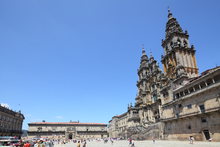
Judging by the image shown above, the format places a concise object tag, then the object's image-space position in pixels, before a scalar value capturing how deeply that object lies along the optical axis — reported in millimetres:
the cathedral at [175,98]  26031
